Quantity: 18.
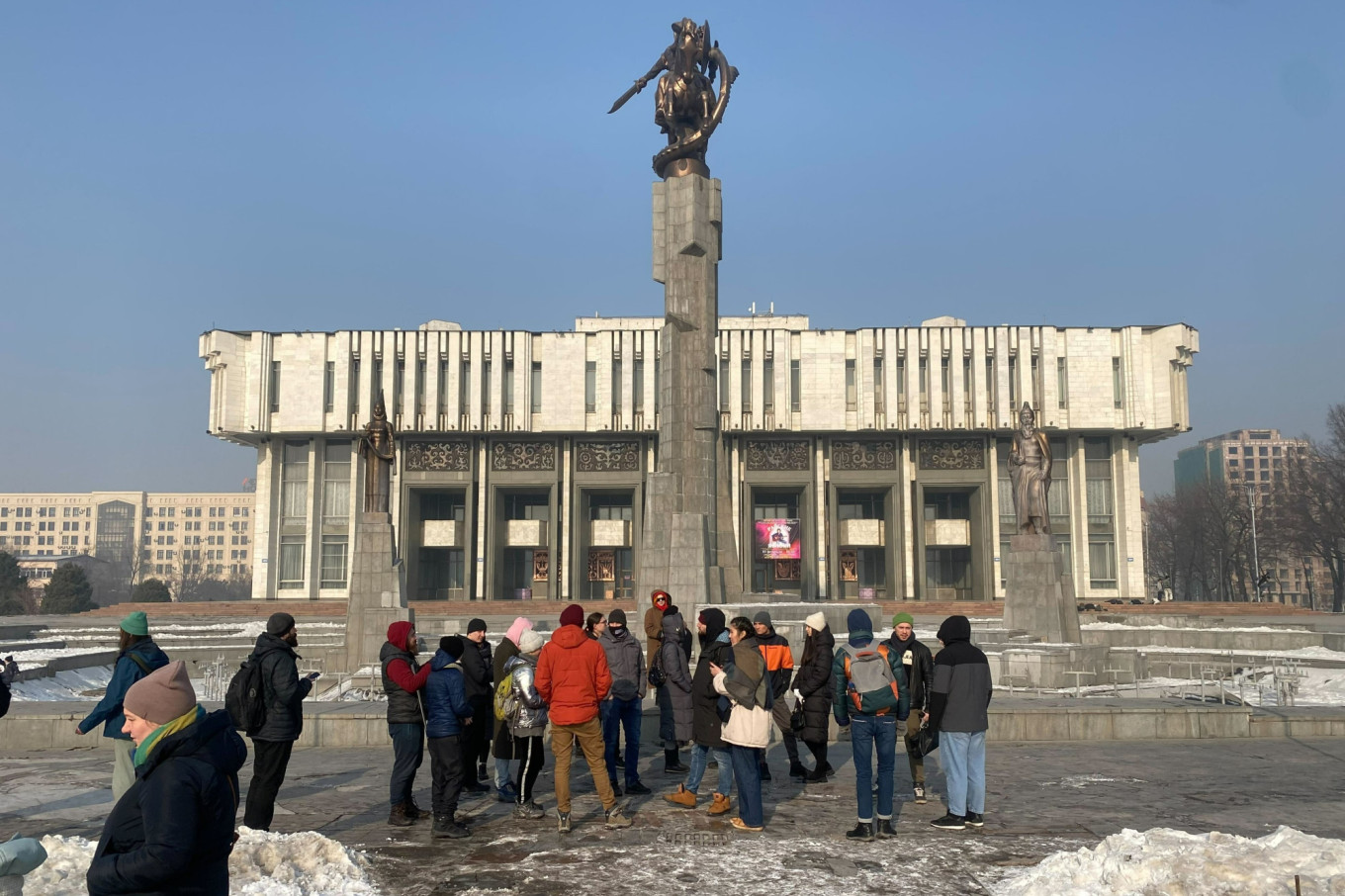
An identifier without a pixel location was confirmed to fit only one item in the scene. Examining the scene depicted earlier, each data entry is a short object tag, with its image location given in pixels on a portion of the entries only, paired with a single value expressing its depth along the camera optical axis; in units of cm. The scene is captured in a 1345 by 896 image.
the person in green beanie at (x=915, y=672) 834
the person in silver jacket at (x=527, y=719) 793
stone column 2234
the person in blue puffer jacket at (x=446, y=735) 741
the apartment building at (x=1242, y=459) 12769
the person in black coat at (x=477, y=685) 854
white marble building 5134
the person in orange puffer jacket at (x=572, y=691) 752
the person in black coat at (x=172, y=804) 304
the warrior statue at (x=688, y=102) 2398
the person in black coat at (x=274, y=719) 689
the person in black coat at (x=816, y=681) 907
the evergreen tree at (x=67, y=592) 4838
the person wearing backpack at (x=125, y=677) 695
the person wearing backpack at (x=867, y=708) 736
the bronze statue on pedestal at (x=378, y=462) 2277
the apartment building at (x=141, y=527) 15500
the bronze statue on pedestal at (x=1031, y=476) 2384
